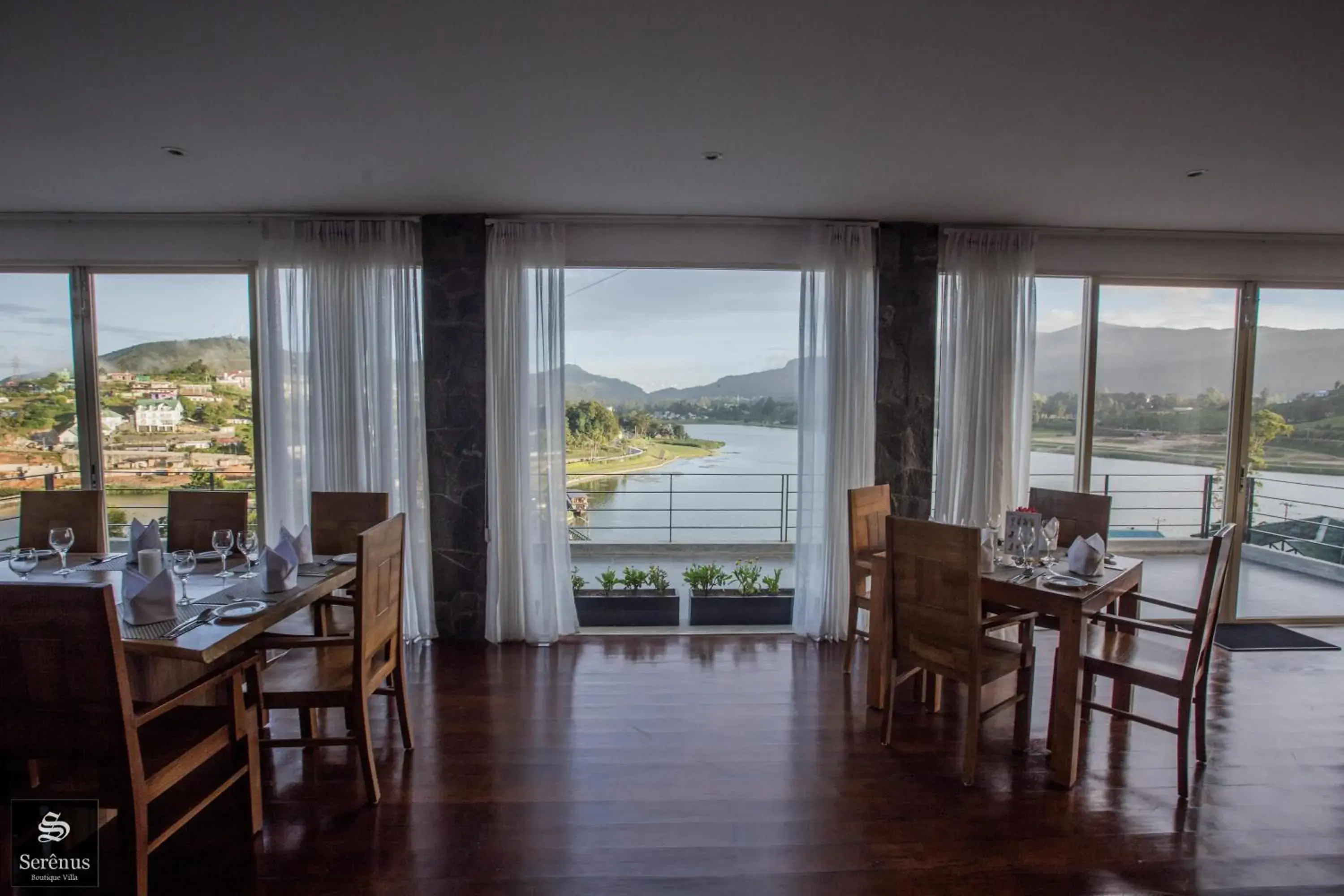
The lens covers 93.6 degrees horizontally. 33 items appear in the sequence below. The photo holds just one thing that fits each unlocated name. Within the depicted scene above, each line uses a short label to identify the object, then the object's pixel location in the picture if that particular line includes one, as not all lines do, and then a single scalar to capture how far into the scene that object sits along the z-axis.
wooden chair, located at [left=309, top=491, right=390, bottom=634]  3.09
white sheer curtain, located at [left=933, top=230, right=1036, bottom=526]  3.86
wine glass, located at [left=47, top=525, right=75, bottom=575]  2.50
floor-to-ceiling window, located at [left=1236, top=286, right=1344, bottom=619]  4.13
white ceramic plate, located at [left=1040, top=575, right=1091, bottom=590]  2.50
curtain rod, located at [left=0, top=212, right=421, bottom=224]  3.67
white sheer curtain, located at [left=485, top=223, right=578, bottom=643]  3.72
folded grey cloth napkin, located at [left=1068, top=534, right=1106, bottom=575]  2.63
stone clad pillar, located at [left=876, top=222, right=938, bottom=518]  3.85
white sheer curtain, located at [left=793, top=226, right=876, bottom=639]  3.80
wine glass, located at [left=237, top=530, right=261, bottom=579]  2.77
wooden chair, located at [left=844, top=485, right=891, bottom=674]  3.34
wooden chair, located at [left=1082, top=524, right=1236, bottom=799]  2.30
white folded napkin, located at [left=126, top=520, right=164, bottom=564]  2.76
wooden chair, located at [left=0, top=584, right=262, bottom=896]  1.59
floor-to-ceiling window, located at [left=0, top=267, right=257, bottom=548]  3.85
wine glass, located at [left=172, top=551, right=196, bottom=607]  2.39
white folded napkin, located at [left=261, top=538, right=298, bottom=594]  2.32
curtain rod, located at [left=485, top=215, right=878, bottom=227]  3.71
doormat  3.79
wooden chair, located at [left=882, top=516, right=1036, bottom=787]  2.39
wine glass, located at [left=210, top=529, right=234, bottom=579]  2.62
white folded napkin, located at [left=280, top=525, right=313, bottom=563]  2.73
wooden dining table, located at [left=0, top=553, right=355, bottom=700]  1.84
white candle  2.37
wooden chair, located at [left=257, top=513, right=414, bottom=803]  2.20
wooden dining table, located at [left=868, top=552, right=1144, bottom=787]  2.38
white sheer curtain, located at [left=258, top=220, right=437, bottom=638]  3.68
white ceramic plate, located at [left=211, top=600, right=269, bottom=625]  2.04
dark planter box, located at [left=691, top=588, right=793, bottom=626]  4.10
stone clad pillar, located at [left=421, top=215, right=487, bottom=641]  3.73
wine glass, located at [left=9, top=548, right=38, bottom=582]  2.42
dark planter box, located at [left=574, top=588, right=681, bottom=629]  4.04
